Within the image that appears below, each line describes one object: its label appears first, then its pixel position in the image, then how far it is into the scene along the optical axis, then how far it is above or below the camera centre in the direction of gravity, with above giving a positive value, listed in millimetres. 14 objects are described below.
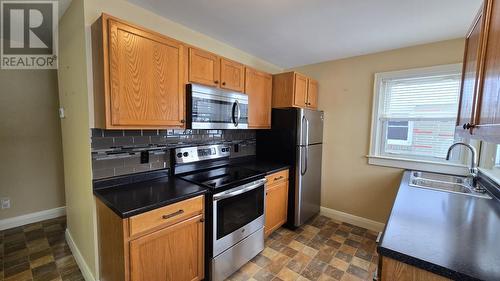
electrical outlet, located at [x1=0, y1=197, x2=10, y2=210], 2707 -1057
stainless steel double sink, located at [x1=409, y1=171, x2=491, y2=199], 1836 -506
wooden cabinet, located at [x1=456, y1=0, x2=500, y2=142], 860 +270
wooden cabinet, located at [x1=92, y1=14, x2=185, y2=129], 1469 +368
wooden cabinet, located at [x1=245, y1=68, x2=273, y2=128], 2578 +390
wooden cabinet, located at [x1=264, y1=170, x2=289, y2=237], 2510 -929
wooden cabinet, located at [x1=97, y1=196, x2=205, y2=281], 1356 -877
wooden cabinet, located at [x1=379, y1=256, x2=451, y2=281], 860 -605
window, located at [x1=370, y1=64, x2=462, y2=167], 2402 +224
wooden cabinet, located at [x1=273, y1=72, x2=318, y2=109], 2777 +515
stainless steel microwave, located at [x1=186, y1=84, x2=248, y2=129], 1927 +181
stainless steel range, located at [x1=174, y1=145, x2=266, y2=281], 1787 -752
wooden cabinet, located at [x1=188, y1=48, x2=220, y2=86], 1953 +566
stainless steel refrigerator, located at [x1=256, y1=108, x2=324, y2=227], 2766 -309
